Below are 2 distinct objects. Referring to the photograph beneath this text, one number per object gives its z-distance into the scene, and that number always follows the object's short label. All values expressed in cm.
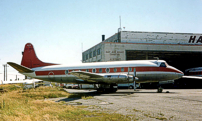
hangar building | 5041
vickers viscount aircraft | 2640
